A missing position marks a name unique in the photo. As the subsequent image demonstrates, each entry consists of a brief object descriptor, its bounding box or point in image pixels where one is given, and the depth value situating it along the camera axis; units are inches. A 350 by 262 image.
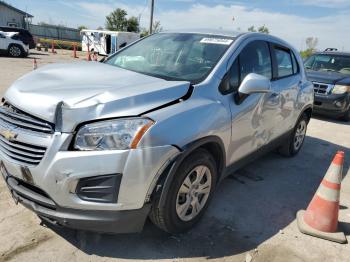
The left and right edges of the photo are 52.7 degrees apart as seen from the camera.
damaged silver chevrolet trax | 97.3
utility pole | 800.9
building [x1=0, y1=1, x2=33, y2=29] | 1537.6
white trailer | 1279.5
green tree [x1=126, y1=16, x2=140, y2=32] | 2262.2
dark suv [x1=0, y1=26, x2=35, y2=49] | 880.6
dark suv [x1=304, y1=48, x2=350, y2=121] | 340.2
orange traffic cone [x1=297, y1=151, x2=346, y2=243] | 134.1
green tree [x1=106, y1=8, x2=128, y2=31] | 2278.5
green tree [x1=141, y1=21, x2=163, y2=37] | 1646.7
